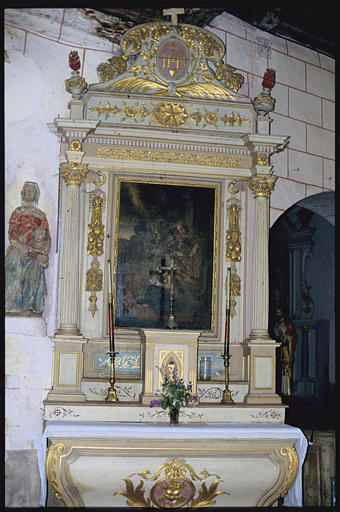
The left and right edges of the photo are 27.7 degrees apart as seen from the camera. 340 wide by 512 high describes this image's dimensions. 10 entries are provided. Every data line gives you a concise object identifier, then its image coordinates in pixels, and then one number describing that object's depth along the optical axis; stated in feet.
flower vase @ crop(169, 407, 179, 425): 21.42
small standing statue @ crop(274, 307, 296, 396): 30.89
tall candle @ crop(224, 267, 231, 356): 22.84
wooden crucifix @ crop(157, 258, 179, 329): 22.94
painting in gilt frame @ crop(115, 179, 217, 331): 23.38
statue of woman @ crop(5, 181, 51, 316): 22.52
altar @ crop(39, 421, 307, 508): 20.26
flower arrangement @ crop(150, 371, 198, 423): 21.11
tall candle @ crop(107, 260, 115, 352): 21.90
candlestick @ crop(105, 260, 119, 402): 21.90
